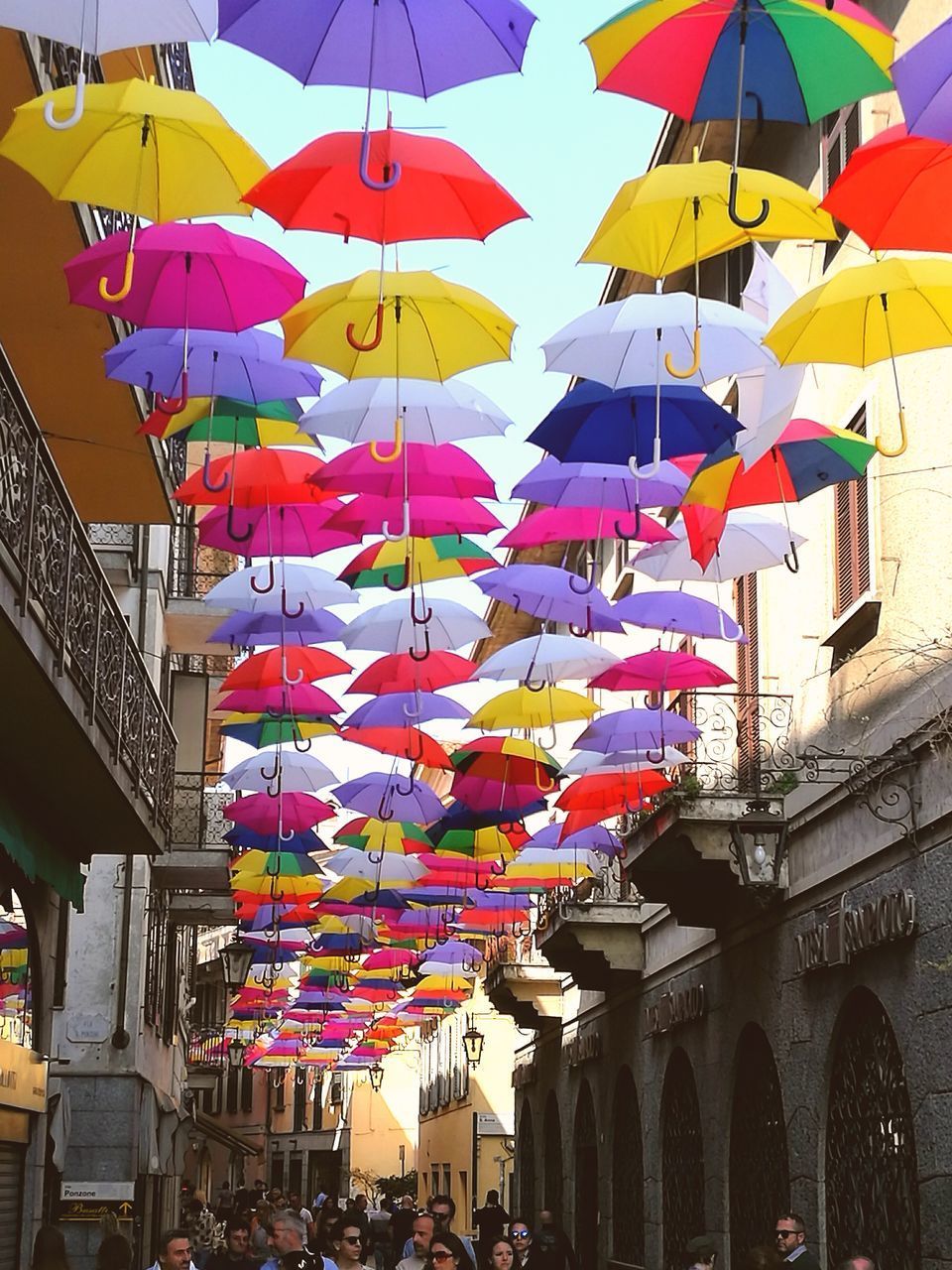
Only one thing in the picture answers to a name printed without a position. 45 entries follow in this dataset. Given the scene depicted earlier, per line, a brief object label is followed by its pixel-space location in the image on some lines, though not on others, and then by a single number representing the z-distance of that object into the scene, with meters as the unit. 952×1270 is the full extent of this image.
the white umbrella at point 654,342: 10.11
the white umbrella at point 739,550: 12.81
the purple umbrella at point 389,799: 21.69
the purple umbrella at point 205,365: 11.15
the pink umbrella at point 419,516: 12.16
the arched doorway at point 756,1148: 16.73
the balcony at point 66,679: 10.57
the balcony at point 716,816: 16.67
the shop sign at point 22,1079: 14.27
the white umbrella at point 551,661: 16.06
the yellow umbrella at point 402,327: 10.28
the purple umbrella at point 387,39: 8.38
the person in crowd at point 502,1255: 11.53
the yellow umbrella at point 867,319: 9.01
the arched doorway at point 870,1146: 13.27
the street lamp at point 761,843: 16.53
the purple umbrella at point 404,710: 17.86
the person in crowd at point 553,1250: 18.09
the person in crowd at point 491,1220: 20.64
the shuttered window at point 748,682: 17.05
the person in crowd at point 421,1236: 11.36
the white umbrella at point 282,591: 15.02
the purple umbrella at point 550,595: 14.41
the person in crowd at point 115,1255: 8.97
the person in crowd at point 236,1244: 13.17
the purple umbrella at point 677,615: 14.32
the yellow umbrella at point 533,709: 17.64
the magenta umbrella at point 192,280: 9.66
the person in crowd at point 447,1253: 9.08
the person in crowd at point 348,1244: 9.60
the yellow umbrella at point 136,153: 8.77
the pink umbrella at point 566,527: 12.66
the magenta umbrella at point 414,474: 11.41
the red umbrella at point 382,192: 8.93
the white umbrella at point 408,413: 11.21
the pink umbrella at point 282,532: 13.24
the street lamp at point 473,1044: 38.41
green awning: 13.32
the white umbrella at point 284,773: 20.73
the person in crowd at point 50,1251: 8.68
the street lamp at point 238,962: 29.06
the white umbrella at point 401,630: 16.20
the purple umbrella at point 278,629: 15.91
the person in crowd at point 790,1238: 12.45
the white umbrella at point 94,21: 7.98
